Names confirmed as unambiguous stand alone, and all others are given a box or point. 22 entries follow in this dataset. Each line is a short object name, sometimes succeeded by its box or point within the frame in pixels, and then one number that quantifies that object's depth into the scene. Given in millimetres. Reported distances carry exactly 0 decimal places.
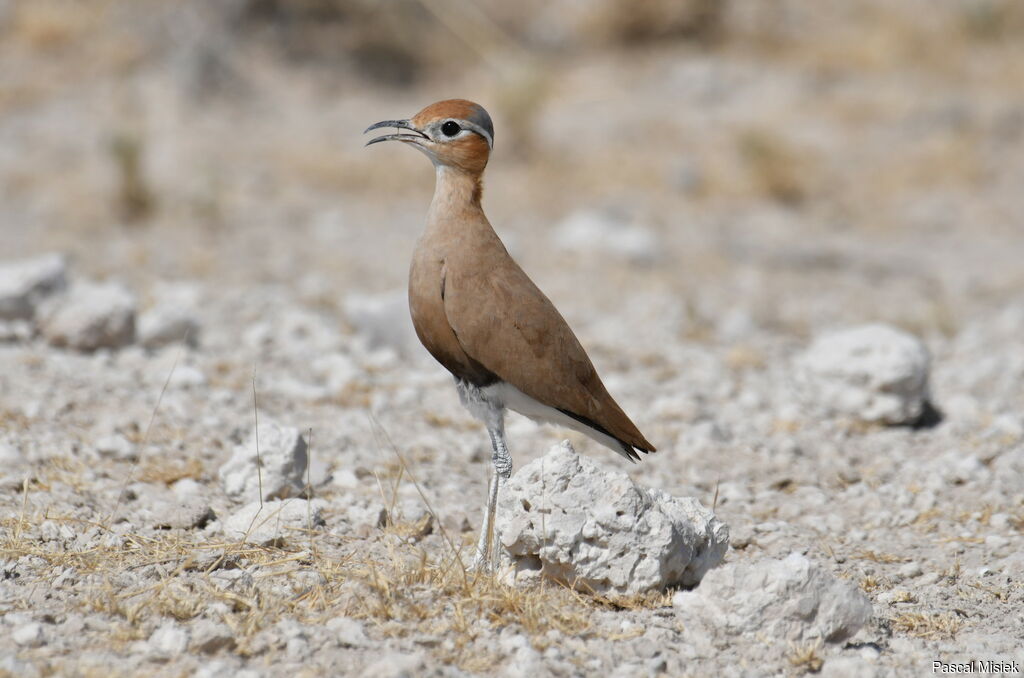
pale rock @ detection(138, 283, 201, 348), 12875
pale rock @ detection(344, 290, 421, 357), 13836
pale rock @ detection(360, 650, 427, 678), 6062
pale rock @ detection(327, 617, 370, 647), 6500
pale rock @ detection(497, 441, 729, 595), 7141
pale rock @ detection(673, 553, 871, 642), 6785
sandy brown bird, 7613
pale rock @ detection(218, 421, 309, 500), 8773
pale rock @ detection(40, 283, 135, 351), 12375
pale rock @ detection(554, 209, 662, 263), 18516
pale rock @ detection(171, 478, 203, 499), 8937
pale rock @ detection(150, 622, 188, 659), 6301
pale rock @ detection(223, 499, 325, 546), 7879
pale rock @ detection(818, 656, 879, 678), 6477
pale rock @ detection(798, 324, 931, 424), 11625
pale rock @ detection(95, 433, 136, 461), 9539
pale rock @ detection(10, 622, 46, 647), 6297
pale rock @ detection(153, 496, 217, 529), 8187
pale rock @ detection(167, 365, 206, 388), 11500
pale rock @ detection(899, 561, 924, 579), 8328
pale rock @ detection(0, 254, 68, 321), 12758
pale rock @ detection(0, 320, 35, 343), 12383
